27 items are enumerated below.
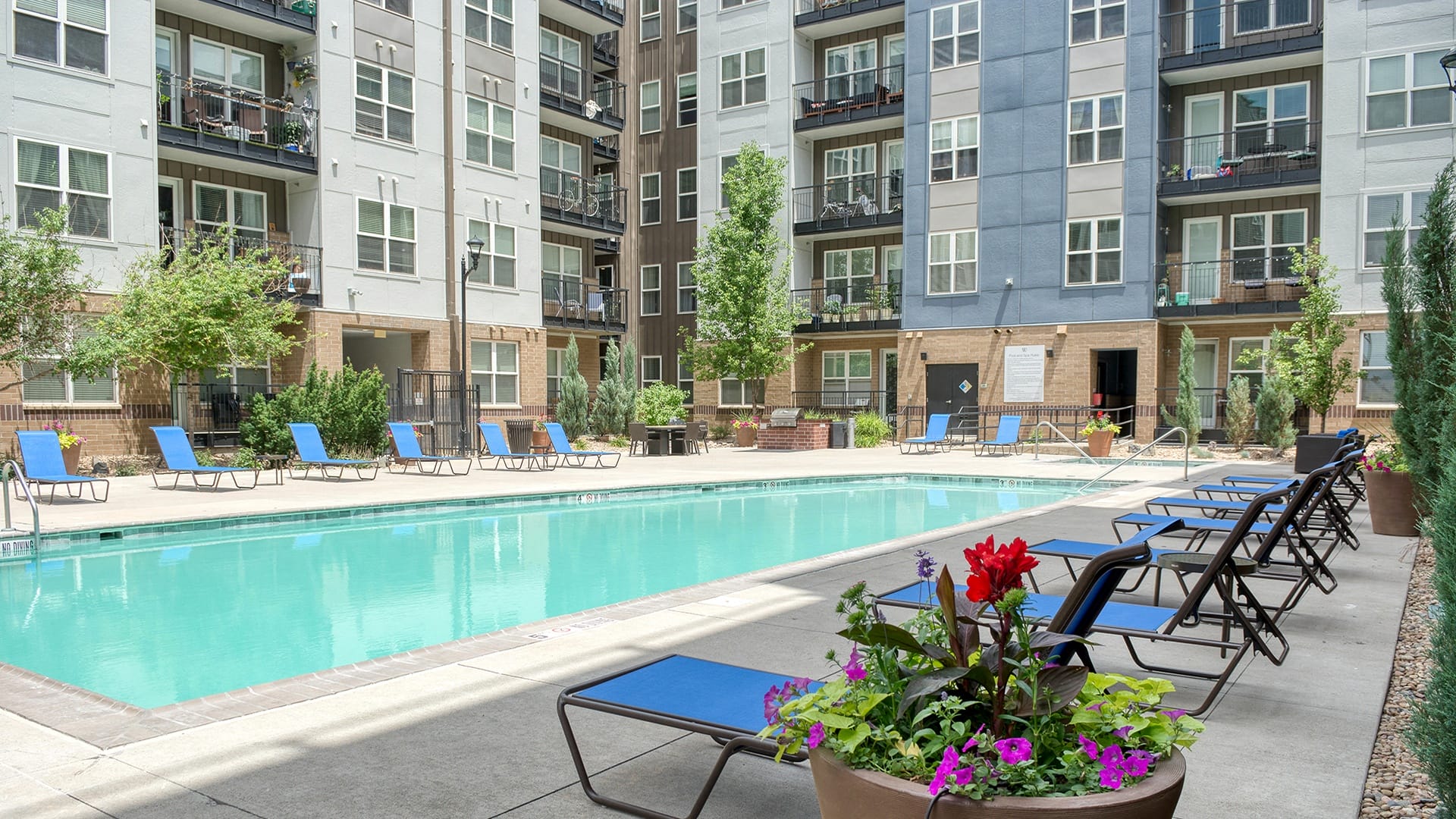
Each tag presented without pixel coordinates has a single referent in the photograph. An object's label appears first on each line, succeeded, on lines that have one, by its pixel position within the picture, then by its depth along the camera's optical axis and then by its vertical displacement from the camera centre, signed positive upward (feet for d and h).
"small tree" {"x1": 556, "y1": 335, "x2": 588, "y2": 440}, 89.51 -2.33
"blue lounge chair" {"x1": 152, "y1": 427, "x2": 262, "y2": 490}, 48.16 -3.49
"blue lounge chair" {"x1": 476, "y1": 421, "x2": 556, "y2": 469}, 64.13 -4.57
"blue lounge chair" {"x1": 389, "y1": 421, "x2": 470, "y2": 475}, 58.54 -3.76
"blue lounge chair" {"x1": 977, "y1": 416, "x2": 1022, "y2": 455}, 78.18 -4.15
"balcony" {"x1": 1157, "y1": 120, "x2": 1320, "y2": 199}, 77.10 +18.25
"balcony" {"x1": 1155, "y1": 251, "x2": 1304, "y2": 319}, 77.82 +7.82
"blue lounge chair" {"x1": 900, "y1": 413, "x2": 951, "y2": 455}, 82.54 -4.41
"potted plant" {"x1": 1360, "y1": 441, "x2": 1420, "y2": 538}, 30.35 -3.67
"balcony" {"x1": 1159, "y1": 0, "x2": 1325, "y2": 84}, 77.00 +29.03
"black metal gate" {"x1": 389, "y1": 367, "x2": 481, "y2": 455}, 71.10 -2.16
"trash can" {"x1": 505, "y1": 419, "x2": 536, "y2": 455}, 71.92 -4.01
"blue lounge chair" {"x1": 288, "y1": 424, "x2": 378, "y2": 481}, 52.80 -3.77
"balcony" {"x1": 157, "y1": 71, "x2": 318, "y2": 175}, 64.85 +17.99
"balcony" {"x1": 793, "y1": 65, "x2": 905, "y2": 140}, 96.94 +28.71
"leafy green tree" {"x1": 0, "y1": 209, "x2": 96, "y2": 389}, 45.98 +4.42
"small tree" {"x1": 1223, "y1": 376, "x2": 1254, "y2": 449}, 75.36 -2.55
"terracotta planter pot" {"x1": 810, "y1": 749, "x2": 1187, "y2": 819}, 5.91 -2.64
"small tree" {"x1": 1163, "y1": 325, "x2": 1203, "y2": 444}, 75.10 -1.14
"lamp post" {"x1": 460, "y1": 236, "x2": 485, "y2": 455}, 69.21 +0.49
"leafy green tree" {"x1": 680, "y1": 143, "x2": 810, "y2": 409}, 88.69 +9.13
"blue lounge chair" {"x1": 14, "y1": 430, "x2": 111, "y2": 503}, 42.27 -3.41
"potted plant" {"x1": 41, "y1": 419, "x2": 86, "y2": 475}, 51.67 -3.64
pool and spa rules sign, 87.61 +0.60
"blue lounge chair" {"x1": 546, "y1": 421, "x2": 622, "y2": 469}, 66.33 -4.68
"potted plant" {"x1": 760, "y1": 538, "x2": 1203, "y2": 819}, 6.13 -2.40
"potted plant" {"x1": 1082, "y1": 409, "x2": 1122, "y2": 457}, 73.05 -4.13
